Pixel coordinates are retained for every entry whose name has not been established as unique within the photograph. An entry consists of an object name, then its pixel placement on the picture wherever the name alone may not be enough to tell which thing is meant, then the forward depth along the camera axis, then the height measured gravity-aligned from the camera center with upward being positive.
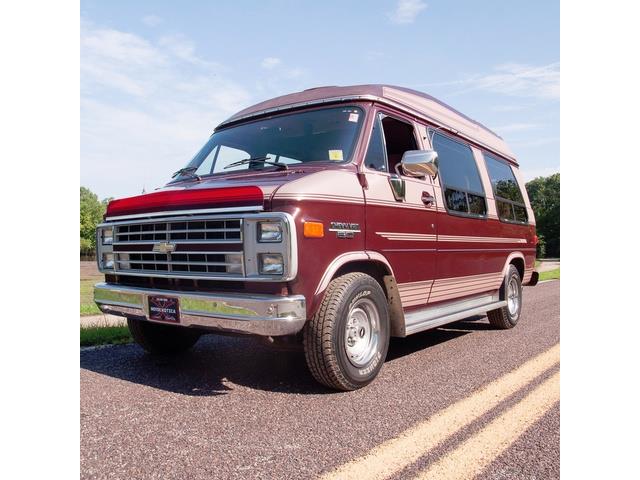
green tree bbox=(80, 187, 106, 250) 67.81 +3.84
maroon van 3.42 +0.02
